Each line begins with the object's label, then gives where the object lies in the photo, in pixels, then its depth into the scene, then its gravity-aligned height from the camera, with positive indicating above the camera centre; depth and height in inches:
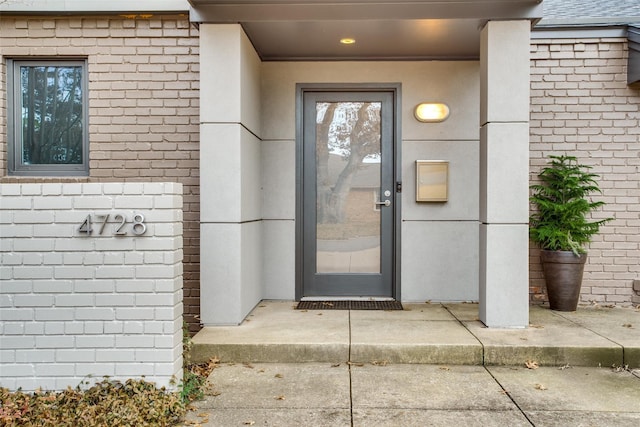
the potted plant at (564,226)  192.9 -8.5
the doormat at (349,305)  200.5 -41.1
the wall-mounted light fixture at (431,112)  213.0 +38.9
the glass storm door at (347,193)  216.8 +4.8
